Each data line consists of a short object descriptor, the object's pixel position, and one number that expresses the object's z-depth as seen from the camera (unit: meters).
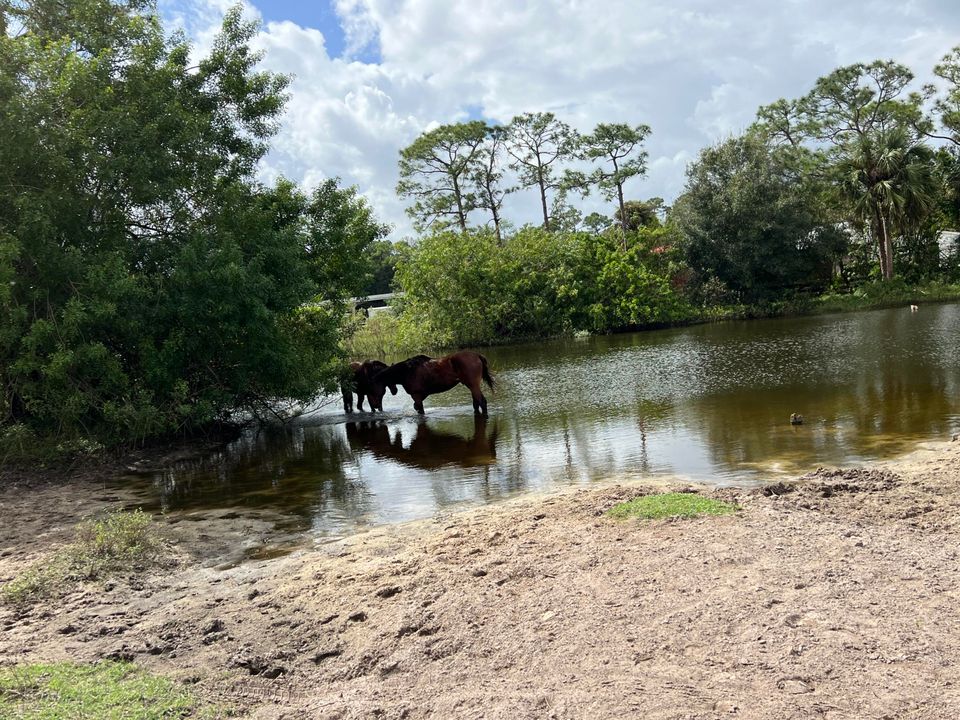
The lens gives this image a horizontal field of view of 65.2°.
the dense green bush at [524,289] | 39.47
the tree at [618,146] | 48.97
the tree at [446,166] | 49.88
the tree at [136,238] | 11.73
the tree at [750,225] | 42.50
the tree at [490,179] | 51.17
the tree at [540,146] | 50.91
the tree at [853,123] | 43.44
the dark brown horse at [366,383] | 17.80
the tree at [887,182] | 41.69
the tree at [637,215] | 48.81
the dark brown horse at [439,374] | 16.30
